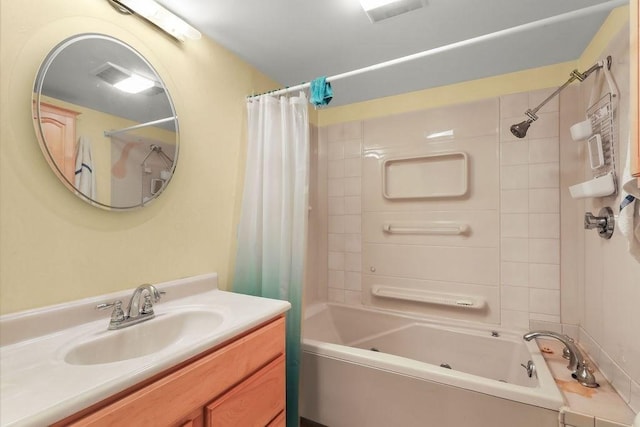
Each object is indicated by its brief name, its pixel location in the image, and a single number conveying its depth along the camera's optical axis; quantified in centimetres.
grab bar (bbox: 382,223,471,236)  202
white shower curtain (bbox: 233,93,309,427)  152
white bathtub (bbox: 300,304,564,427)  120
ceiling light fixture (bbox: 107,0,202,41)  116
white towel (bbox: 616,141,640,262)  86
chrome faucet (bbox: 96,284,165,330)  99
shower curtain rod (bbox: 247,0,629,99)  99
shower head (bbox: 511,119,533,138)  166
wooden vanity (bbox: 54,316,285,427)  65
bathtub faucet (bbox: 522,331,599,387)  125
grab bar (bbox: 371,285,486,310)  196
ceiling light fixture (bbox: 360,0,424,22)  128
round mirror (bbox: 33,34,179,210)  97
